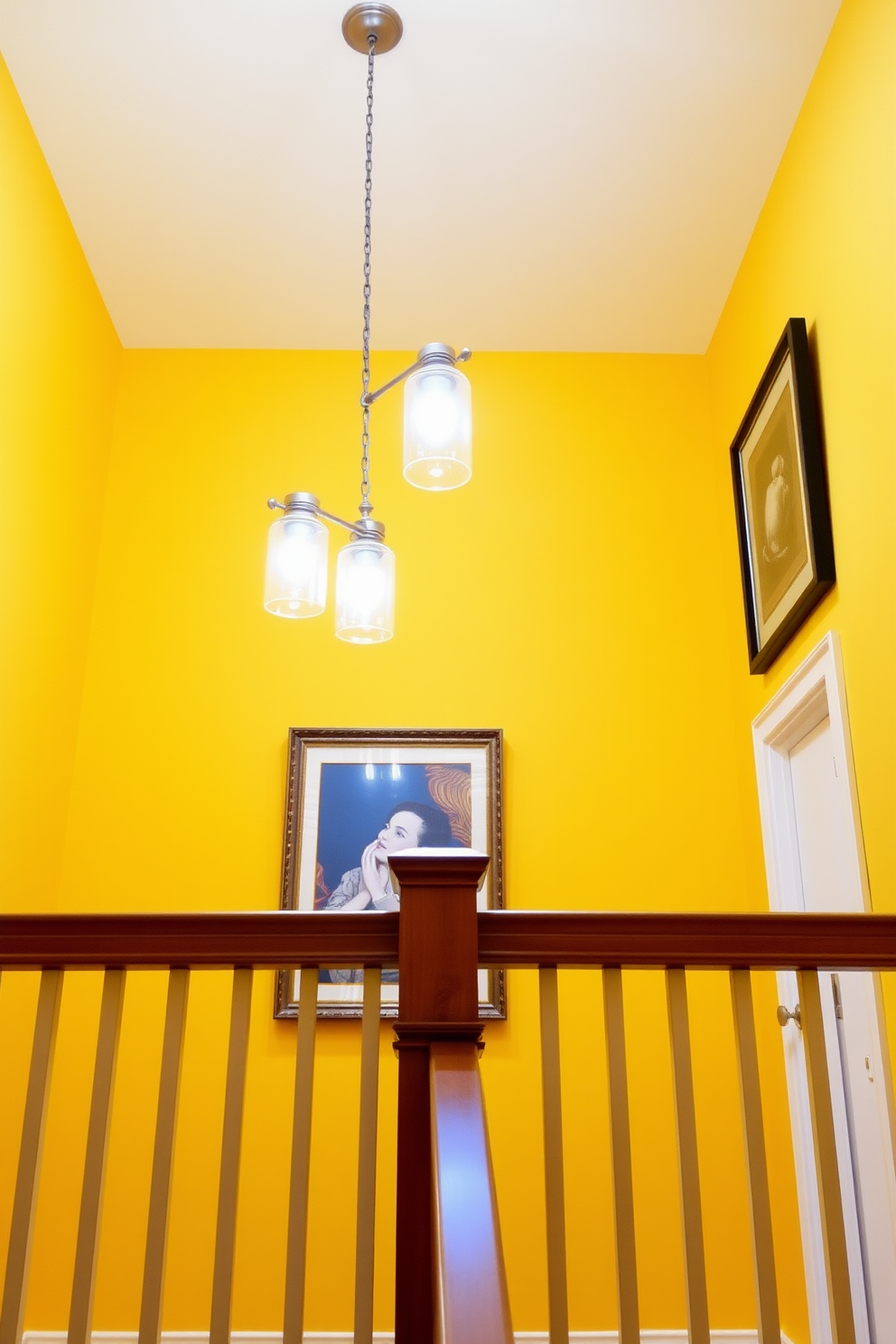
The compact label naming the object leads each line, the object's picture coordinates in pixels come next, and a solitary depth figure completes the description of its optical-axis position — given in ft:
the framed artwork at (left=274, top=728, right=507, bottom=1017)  11.53
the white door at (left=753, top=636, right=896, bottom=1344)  8.43
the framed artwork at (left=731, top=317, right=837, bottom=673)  9.41
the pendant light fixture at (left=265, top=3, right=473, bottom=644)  7.39
